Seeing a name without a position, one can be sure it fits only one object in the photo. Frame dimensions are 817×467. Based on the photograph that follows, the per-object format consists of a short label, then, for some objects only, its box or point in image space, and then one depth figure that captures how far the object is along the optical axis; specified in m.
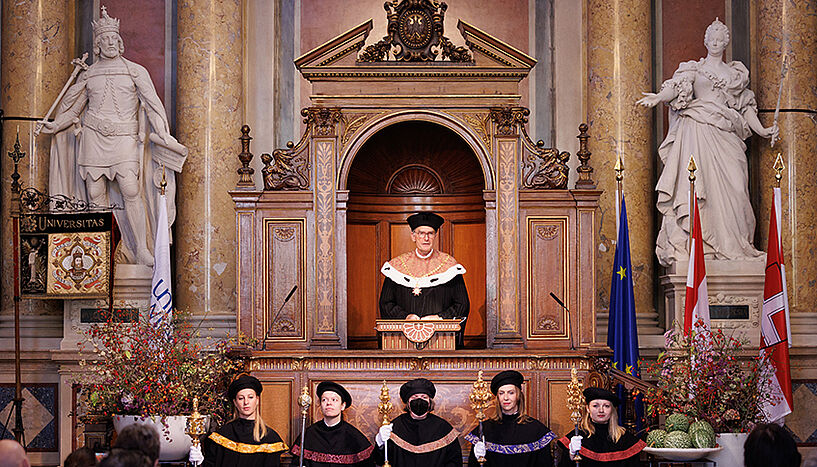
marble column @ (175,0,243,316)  12.35
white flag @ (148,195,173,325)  11.28
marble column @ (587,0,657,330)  12.47
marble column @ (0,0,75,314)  12.26
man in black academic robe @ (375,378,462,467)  9.33
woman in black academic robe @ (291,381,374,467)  9.39
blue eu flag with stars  11.20
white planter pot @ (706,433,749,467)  8.77
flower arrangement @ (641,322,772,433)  8.95
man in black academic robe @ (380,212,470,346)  11.20
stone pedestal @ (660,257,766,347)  11.78
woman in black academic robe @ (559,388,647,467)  9.12
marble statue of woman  11.93
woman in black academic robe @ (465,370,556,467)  9.39
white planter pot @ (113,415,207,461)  9.13
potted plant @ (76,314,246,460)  9.23
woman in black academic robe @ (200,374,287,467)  9.30
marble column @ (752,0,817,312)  12.09
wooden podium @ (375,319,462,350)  10.55
